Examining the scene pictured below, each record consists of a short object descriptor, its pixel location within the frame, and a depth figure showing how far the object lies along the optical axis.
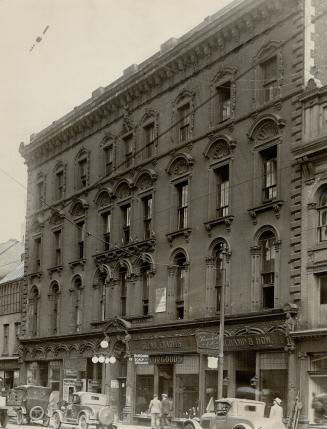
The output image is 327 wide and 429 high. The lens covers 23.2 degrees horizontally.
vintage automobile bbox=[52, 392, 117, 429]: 31.30
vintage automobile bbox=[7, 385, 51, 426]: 35.94
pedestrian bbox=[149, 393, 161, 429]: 34.41
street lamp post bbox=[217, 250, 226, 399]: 28.69
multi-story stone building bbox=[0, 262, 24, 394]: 55.47
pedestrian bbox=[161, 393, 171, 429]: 33.94
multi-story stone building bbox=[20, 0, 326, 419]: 30.94
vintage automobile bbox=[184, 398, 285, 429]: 24.28
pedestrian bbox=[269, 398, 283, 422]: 26.23
